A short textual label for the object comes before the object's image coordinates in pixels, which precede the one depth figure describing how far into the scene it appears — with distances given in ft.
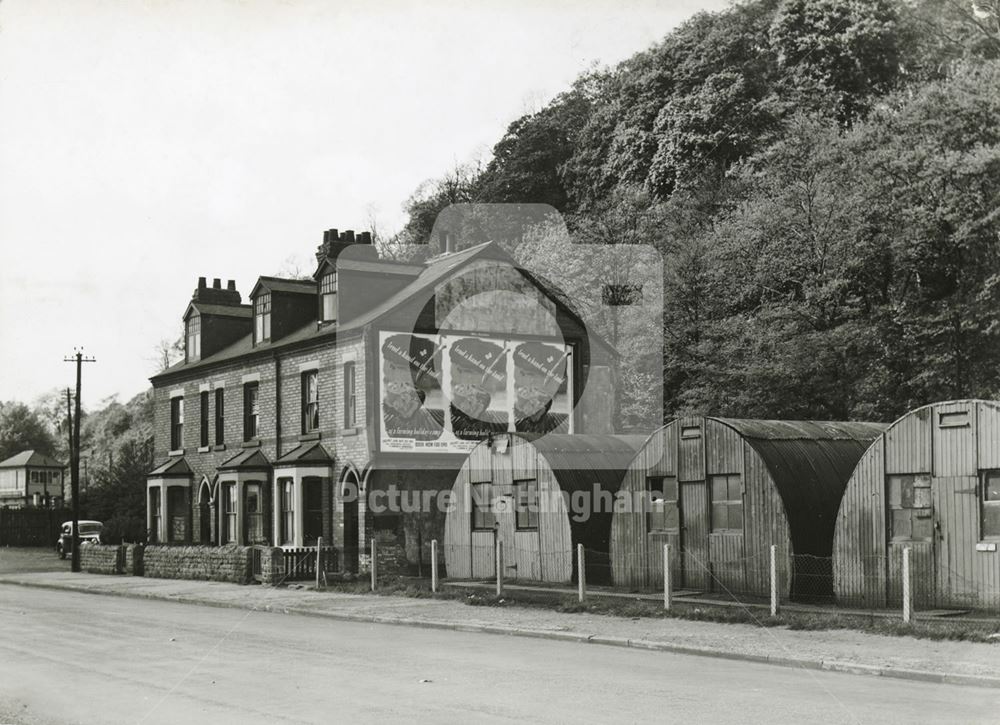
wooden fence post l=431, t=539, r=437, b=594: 82.74
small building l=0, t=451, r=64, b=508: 238.07
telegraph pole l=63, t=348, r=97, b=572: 137.21
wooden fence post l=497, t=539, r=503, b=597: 75.91
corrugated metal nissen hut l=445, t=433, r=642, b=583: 84.79
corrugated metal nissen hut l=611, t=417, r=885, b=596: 69.41
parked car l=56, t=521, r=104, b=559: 168.55
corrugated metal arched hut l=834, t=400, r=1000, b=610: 59.06
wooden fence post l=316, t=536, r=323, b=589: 93.61
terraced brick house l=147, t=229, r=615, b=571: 104.58
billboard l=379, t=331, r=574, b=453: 104.63
